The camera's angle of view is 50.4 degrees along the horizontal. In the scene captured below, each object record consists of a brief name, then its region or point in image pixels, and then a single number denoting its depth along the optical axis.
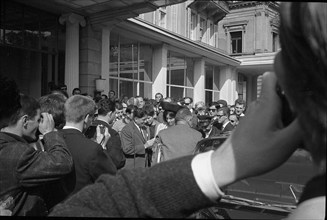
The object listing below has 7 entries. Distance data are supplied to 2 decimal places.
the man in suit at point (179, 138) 4.04
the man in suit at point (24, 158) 1.86
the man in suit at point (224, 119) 6.19
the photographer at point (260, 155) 0.50
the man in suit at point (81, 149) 2.45
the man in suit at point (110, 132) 4.05
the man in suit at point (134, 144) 5.10
